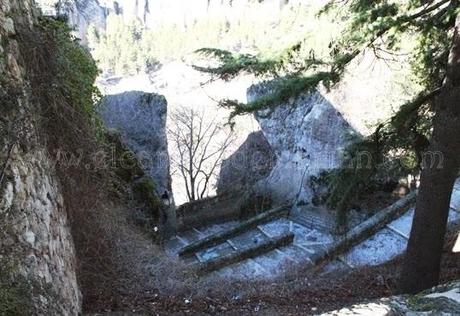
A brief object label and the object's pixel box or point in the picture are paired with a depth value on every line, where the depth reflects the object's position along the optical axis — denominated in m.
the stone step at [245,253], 10.83
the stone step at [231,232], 12.99
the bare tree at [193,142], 22.84
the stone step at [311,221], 13.72
